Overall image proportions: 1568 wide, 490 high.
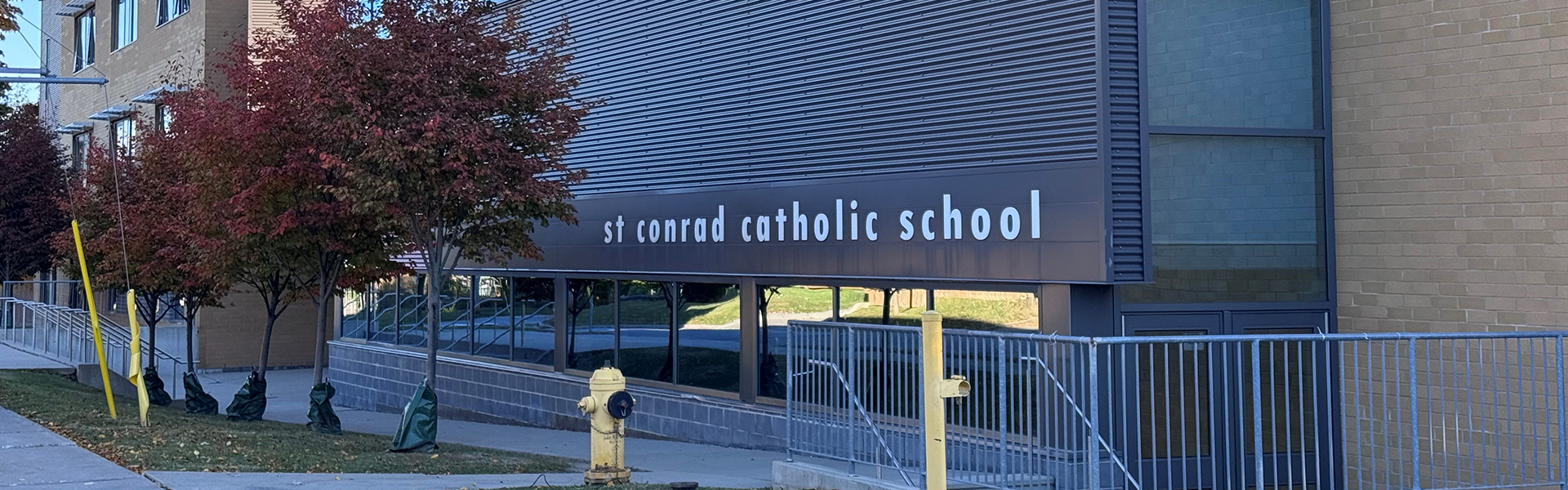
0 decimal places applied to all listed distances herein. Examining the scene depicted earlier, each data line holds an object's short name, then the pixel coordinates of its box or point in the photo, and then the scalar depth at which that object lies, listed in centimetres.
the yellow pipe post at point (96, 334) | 1336
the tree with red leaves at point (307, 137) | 1313
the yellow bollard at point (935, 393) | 684
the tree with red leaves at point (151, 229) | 1616
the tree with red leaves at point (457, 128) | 1277
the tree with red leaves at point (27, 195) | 2894
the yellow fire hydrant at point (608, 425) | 999
